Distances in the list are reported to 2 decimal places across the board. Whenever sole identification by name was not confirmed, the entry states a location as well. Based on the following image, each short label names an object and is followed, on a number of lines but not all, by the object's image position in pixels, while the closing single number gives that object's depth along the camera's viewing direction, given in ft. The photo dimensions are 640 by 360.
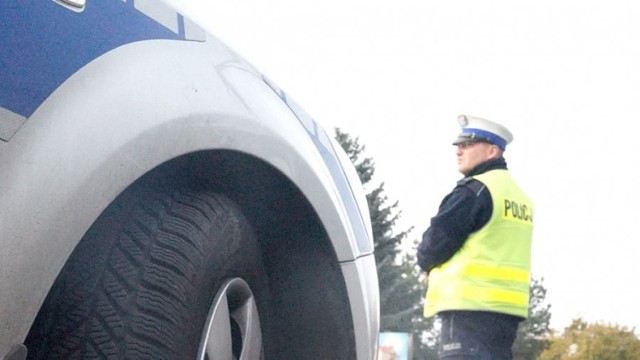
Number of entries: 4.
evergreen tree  184.34
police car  5.44
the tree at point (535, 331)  273.95
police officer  16.84
